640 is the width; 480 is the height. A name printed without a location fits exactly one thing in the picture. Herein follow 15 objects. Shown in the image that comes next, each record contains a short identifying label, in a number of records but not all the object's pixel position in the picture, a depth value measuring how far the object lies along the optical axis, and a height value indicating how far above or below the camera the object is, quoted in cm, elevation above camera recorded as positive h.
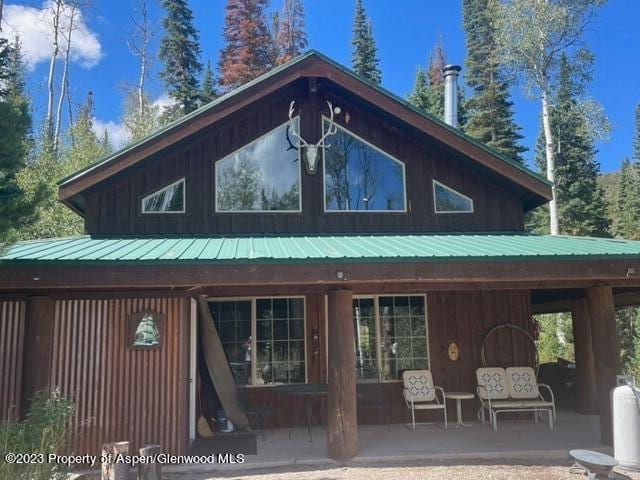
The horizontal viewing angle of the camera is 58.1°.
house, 673 +89
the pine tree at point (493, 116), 2788 +1084
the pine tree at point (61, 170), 1864 +623
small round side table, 872 -82
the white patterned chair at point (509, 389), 880 -72
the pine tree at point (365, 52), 3369 +1706
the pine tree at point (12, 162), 575 +196
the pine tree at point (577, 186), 2609 +689
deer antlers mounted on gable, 913 +320
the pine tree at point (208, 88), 2770 +1243
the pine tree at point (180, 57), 2753 +1415
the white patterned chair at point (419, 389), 876 -70
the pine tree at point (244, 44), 2794 +1504
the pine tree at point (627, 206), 3016 +734
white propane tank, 641 -97
